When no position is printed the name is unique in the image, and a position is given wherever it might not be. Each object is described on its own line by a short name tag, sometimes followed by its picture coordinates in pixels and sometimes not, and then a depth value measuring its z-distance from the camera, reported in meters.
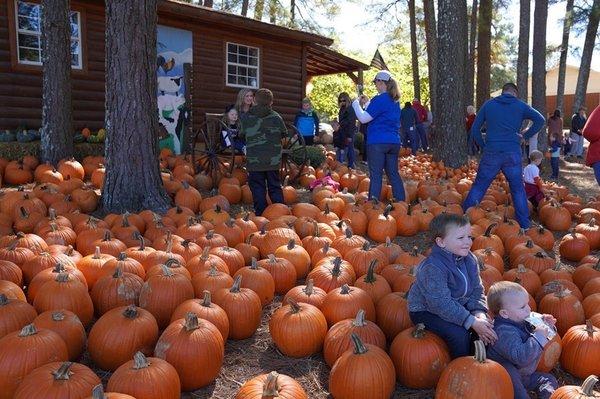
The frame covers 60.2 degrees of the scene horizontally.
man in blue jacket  6.44
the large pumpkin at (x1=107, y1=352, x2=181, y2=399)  2.54
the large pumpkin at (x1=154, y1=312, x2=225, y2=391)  2.91
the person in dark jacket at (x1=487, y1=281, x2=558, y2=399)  2.90
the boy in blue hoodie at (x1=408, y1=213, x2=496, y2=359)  3.04
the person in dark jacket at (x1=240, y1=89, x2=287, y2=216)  6.61
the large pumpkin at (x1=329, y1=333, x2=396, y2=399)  2.77
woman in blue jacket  6.80
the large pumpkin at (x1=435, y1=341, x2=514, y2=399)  2.61
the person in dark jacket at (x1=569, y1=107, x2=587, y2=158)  17.43
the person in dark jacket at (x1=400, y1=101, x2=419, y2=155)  15.34
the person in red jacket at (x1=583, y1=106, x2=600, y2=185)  6.35
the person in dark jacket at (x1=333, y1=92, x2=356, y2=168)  11.23
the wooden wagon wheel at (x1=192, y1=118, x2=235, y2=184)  8.48
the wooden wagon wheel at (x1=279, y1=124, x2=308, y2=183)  8.99
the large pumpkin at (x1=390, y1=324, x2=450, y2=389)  3.01
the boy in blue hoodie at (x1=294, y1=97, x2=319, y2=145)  11.31
